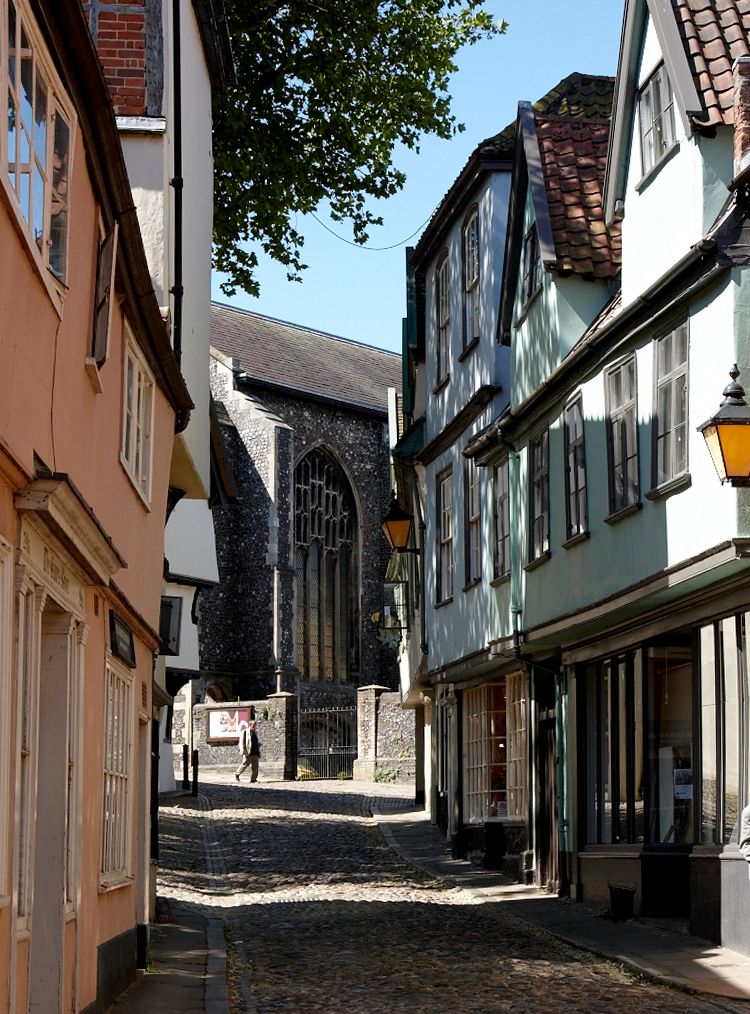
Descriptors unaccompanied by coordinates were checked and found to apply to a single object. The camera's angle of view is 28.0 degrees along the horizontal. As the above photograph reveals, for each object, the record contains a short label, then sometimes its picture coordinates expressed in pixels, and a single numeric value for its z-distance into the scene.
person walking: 36.81
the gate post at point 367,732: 37.56
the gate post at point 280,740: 39.53
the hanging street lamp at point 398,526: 21.66
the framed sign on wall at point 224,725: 40.50
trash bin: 14.51
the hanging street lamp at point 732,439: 10.40
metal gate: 43.34
